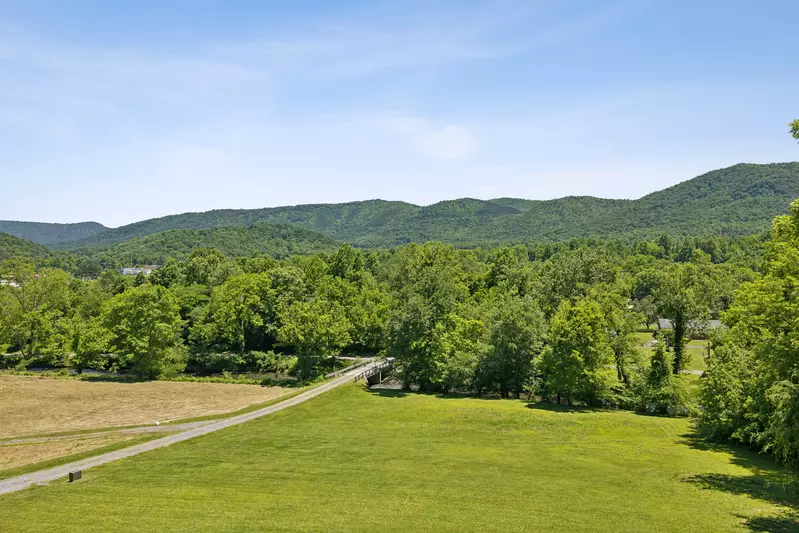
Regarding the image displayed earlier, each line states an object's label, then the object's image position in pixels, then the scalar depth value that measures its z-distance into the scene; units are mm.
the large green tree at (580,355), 44500
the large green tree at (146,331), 62094
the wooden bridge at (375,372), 58653
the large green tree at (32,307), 71625
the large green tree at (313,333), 57375
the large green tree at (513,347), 50438
